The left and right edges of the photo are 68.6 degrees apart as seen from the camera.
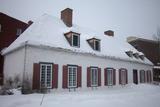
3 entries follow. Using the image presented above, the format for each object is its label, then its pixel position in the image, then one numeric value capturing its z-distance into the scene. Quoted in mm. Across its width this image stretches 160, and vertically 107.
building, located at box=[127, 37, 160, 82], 24138
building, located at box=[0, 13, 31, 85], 13816
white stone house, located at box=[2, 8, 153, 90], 9522
